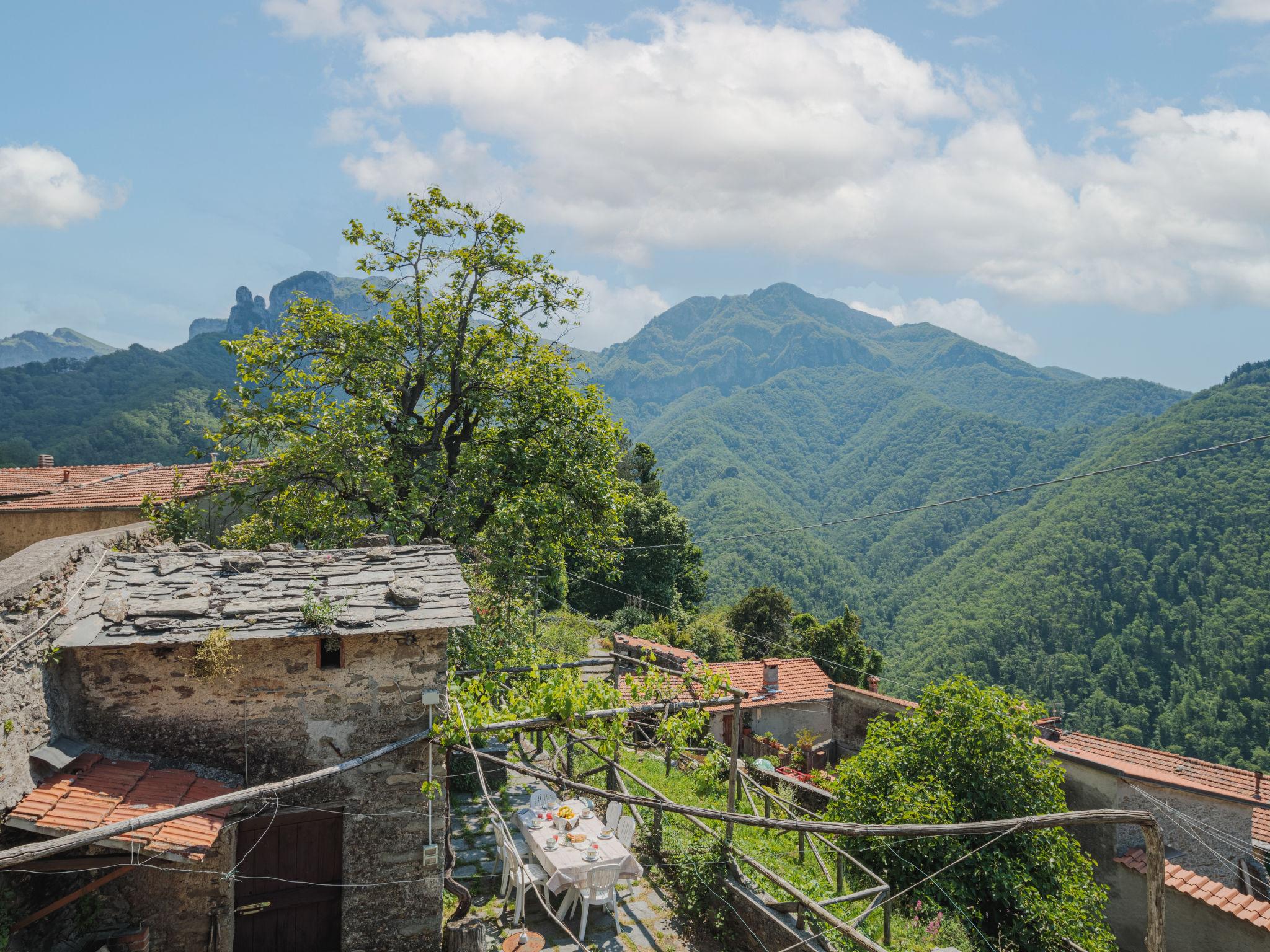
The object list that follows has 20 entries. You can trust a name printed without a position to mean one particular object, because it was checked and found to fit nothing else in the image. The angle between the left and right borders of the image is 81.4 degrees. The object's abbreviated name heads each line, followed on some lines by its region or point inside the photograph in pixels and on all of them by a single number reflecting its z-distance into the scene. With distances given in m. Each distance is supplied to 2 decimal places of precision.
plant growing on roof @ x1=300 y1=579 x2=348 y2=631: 6.57
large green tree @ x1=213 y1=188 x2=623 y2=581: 13.25
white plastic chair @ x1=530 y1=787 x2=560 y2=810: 9.71
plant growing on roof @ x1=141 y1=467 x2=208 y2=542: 12.84
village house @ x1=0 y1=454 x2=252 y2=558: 15.62
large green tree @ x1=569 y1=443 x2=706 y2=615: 36.72
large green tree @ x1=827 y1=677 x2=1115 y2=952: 9.58
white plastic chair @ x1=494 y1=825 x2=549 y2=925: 7.93
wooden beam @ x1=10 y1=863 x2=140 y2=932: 5.38
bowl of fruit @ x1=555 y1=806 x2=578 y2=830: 8.85
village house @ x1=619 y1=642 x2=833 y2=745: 20.03
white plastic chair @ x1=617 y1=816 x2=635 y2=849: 9.14
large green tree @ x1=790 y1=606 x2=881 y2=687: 33.28
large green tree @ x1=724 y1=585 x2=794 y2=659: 35.71
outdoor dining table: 7.86
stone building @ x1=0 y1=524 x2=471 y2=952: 5.74
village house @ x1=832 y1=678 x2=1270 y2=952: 11.45
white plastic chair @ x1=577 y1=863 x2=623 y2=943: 7.94
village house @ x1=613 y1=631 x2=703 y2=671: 19.63
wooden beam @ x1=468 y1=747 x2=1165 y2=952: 4.68
